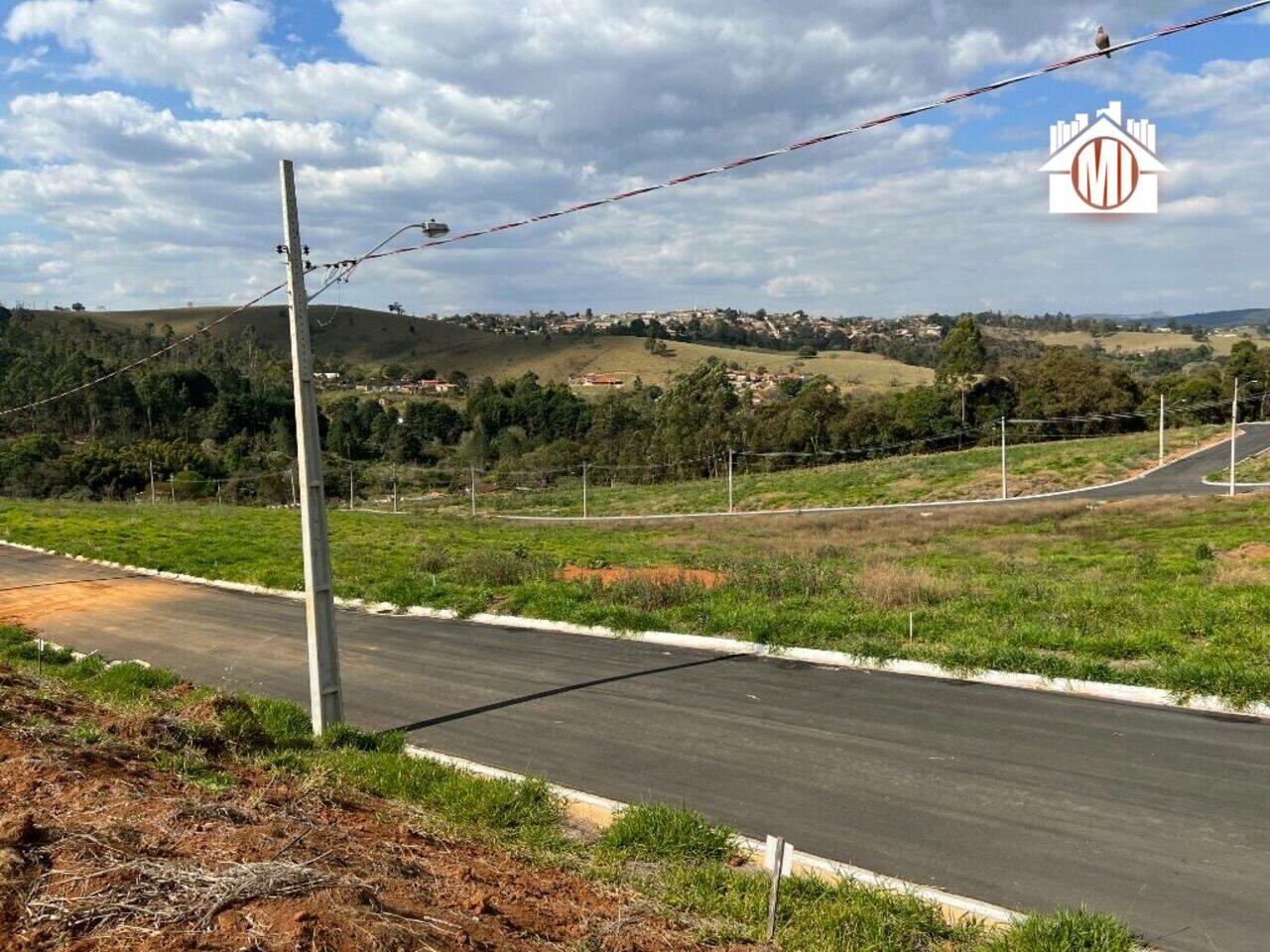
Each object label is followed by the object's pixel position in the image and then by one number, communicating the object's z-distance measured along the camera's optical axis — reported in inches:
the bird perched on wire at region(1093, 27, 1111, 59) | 257.8
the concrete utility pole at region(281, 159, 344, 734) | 346.3
